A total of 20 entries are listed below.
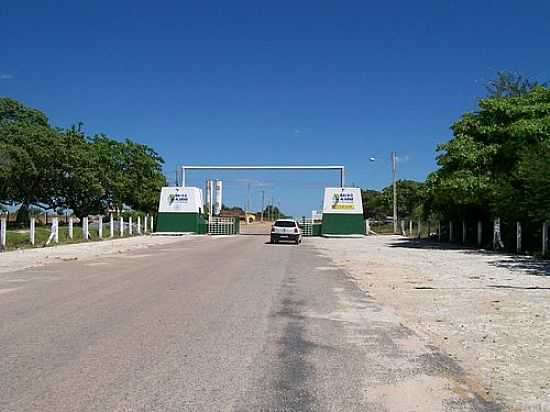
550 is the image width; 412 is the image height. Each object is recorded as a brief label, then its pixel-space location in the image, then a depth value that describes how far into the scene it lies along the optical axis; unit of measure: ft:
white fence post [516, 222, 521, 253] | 101.04
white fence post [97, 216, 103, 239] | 145.20
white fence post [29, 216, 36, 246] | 110.11
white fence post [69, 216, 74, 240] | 130.02
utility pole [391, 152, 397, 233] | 204.95
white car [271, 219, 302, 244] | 135.44
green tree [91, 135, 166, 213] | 201.77
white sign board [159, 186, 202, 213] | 193.47
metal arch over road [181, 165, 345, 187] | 204.01
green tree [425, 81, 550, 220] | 100.07
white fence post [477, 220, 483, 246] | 123.24
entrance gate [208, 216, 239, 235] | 206.39
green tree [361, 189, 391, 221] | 284.00
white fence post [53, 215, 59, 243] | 116.82
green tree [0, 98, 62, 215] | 169.48
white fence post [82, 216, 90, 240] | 136.46
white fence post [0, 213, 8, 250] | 96.73
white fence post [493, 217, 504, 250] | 109.91
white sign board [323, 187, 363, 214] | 189.26
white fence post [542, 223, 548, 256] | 90.65
